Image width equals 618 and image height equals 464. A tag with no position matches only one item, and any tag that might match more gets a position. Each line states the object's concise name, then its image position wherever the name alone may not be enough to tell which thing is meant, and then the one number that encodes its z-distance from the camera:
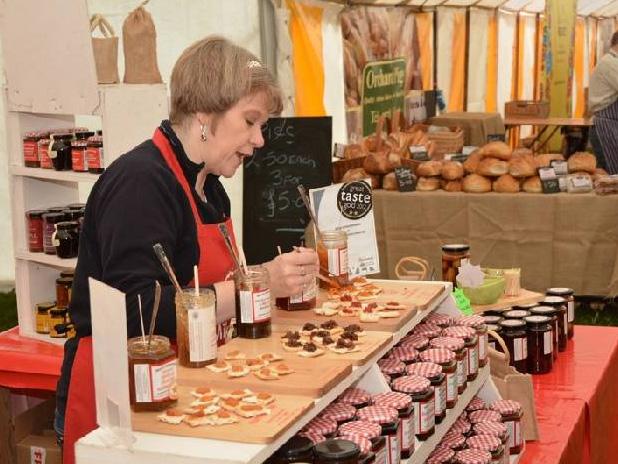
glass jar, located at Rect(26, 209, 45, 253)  3.88
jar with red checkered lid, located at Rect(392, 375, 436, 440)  2.45
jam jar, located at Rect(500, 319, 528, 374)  3.75
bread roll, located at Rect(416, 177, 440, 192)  6.97
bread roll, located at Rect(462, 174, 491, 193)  6.82
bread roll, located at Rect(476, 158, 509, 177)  6.85
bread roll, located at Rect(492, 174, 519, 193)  6.77
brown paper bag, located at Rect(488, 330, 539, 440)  3.17
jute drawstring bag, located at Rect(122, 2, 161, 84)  3.68
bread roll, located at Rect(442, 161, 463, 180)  6.91
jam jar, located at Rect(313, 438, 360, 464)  1.96
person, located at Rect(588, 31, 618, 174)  8.85
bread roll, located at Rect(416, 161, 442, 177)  6.96
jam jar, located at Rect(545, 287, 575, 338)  4.18
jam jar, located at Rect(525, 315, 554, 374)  3.78
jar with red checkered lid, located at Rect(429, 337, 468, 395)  2.77
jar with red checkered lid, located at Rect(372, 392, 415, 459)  2.32
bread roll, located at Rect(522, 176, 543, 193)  6.74
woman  2.17
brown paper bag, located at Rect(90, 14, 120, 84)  3.65
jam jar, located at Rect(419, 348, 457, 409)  2.66
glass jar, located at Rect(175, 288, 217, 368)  2.08
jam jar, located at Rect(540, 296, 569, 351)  4.04
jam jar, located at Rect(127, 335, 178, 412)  1.91
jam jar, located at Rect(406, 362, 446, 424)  2.56
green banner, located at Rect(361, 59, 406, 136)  9.82
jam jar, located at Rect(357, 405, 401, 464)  2.22
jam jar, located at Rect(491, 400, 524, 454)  3.00
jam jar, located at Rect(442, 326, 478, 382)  2.89
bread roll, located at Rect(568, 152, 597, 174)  6.81
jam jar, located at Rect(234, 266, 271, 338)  2.29
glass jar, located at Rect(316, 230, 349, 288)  2.83
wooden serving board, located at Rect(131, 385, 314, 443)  1.79
